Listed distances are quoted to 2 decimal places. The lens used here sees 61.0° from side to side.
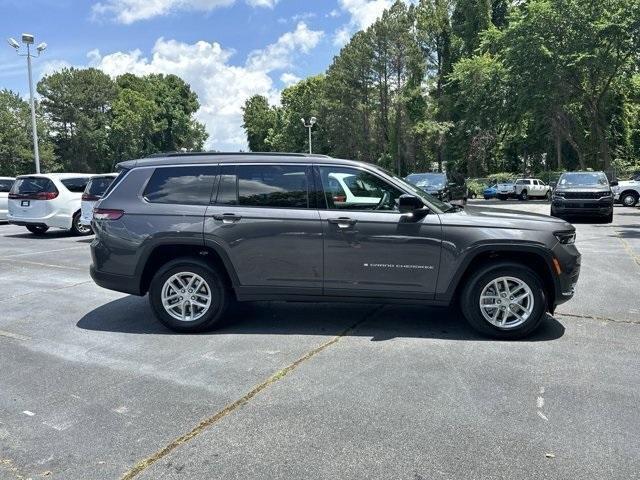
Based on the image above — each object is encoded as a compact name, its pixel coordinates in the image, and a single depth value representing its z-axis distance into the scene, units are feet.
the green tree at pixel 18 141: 166.40
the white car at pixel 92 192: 43.34
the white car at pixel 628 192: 81.77
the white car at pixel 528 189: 115.65
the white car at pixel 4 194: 61.98
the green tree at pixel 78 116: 195.62
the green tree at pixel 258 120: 282.77
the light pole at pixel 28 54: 88.33
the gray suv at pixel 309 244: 17.12
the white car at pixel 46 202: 46.88
